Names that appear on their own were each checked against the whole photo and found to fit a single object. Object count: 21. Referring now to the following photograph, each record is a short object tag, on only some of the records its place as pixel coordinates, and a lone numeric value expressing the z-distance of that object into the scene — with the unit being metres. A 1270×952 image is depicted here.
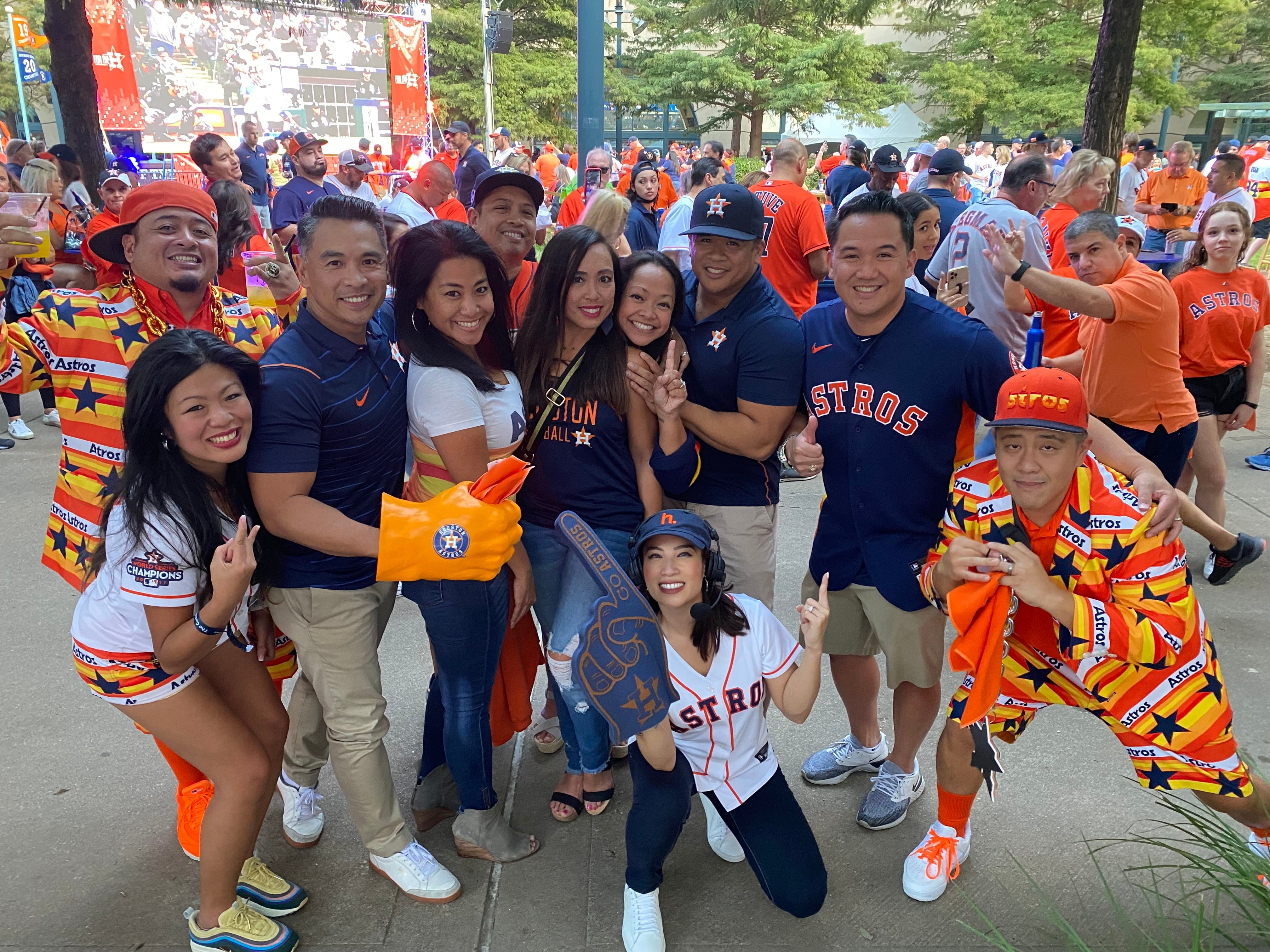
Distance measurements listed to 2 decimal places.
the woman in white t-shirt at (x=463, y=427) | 2.42
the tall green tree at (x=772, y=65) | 26.31
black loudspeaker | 14.16
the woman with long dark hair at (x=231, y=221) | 3.95
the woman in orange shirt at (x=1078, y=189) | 5.36
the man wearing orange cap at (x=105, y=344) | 2.53
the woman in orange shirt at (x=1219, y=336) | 4.55
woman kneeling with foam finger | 2.37
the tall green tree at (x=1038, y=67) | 23.23
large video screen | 20.53
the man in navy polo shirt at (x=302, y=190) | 8.33
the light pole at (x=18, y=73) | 16.11
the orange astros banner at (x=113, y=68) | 17.72
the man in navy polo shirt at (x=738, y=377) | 2.63
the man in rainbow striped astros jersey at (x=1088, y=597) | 2.06
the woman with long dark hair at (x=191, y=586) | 2.10
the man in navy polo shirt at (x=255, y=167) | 11.80
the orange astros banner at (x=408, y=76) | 21.47
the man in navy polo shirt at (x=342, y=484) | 2.19
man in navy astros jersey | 2.47
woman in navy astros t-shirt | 2.60
